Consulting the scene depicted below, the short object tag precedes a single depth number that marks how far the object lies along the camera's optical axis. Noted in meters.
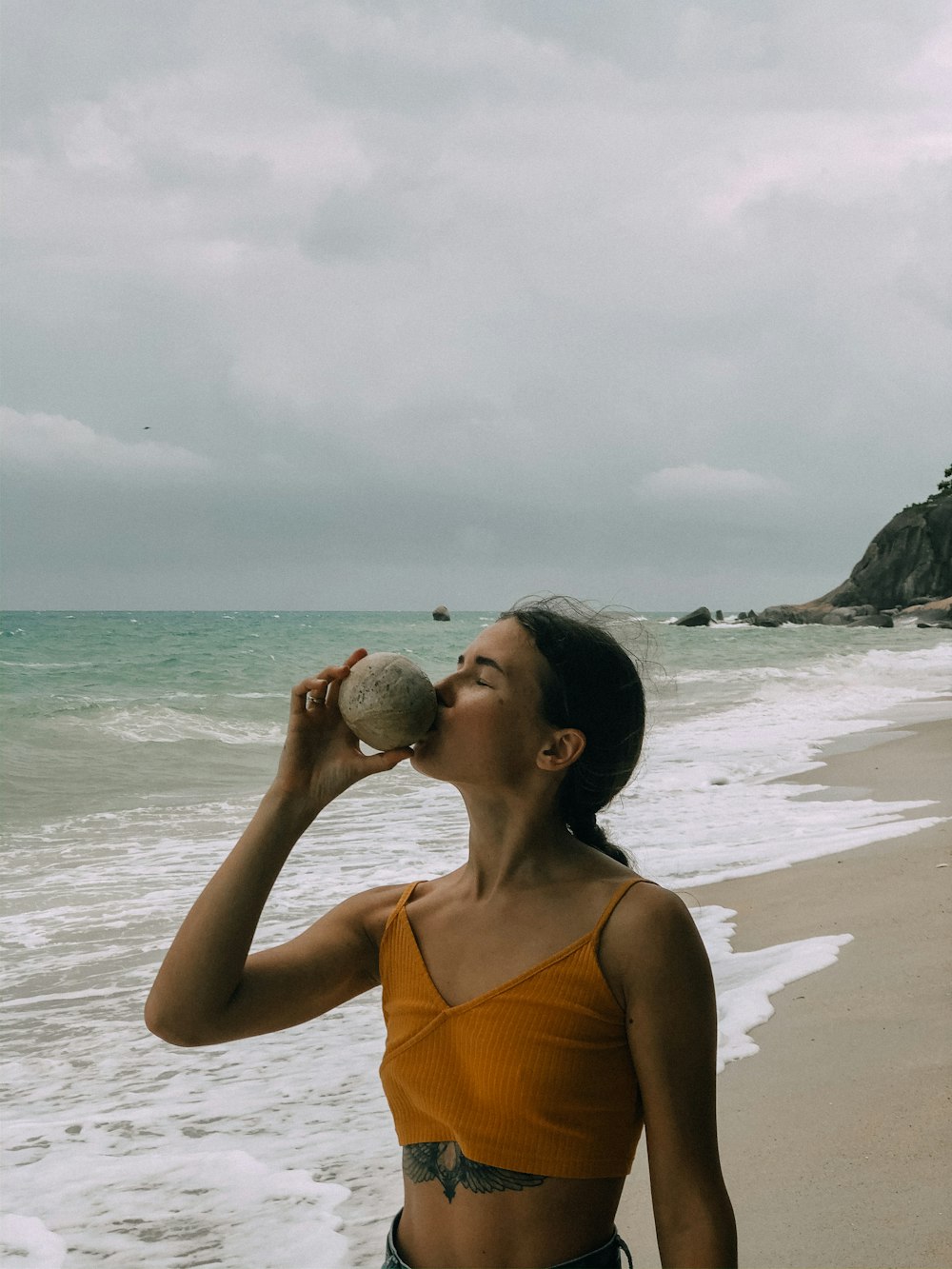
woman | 1.94
